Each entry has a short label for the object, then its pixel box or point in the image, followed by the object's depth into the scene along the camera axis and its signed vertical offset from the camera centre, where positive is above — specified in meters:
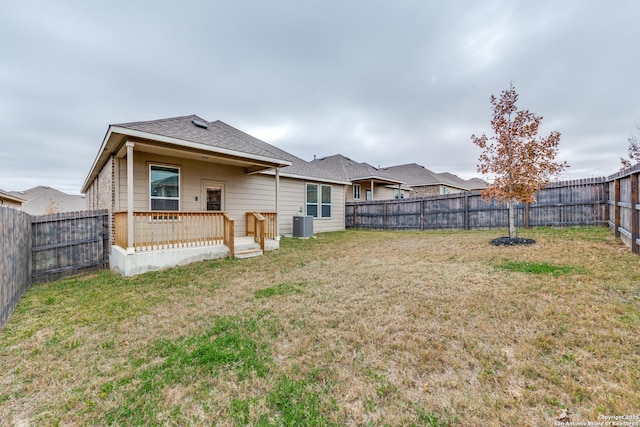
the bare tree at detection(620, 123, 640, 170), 15.41 +3.63
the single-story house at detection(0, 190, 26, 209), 15.42 +1.16
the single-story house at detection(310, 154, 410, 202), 16.28 +2.07
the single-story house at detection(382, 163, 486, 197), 24.08 +3.17
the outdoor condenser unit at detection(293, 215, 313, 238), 10.79 -0.54
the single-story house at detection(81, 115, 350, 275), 6.03 +0.84
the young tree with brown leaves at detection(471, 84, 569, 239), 6.64 +1.54
